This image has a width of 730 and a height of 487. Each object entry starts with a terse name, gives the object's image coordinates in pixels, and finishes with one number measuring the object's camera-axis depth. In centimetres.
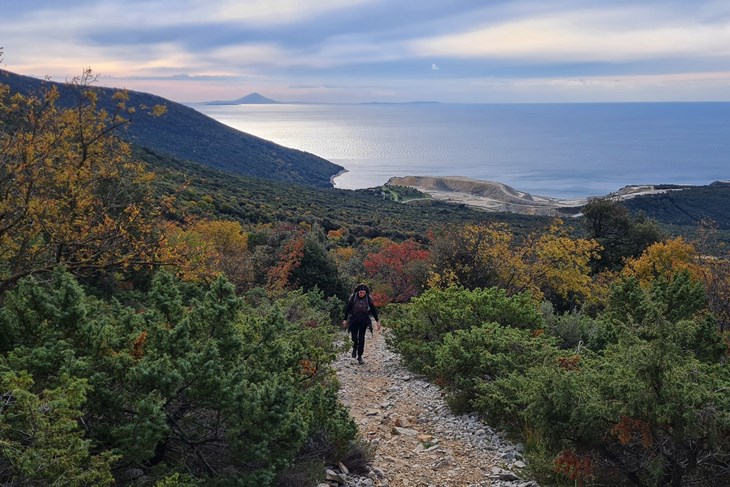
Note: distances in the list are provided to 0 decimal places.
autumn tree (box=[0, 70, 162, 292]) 714
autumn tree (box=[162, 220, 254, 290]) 835
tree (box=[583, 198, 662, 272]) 2714
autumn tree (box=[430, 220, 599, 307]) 1752
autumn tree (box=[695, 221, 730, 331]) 1170
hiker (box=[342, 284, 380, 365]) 1123
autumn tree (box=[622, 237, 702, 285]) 1925
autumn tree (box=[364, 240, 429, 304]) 1984
